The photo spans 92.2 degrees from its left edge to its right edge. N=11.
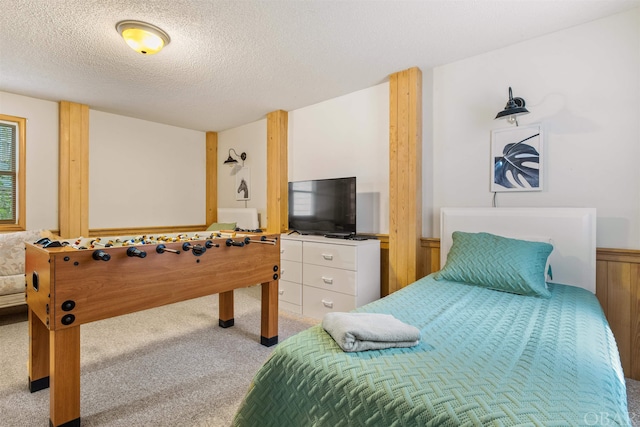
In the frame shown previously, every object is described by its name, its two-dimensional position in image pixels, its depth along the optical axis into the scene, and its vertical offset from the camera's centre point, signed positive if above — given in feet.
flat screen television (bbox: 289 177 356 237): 10.75 +0.14
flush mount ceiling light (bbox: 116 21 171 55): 7.27 +4.24
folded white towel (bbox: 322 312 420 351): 3.78 -1.55
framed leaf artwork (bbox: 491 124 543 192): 8.00 +1.41
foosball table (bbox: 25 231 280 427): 5.18 -1.45
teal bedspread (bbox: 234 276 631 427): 2.72 -1.73
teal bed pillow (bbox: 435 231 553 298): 6.35 -1.18
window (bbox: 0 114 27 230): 11.91 +1.47
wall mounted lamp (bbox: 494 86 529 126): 7.53 +2.55
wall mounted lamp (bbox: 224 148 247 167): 16.26 +2.73
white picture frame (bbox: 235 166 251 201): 16.16 +1.42
